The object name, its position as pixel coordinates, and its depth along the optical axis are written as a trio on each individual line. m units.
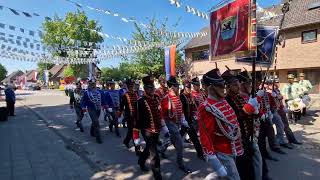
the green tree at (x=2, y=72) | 60.89
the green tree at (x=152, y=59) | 20.97
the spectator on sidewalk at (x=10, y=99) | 10.75
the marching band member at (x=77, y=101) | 7.41
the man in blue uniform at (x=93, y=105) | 5.94
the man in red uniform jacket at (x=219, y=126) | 2.41
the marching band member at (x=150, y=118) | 3.64
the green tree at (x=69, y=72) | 36.00
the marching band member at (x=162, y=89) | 4.81
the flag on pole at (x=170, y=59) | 10.39
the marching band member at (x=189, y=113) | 4.55
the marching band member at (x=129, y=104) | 5.02
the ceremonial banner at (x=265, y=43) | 4.76
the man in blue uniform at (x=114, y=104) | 6.63
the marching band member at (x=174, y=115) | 3.99
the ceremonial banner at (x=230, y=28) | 3.82
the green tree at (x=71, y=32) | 32.41
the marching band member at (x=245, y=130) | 2.80
